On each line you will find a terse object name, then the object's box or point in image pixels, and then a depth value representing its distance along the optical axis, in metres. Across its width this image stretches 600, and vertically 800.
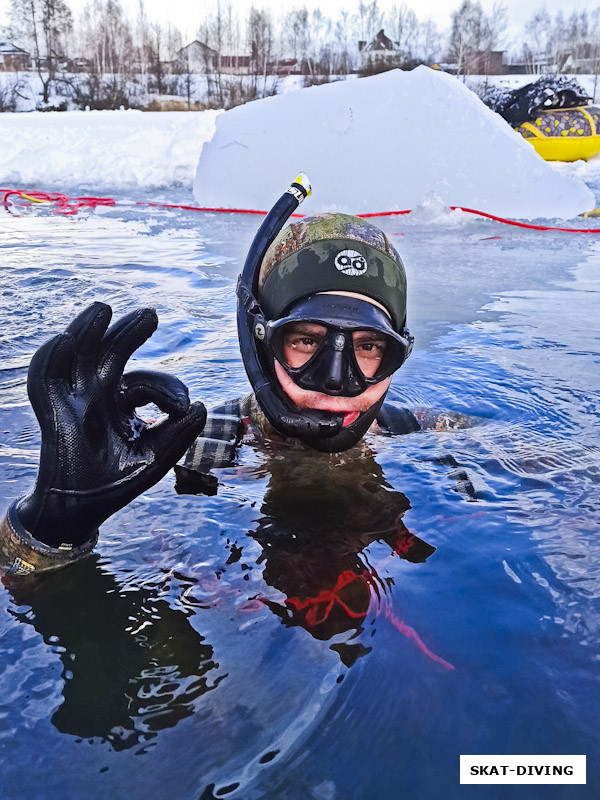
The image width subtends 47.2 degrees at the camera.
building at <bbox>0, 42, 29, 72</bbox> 46.41
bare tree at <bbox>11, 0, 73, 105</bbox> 43.34
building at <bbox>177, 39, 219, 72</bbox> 46.50
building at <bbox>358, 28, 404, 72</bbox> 51.52
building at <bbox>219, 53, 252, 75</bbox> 51.45
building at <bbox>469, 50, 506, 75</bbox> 51.00
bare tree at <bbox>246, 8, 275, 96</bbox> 46.16
